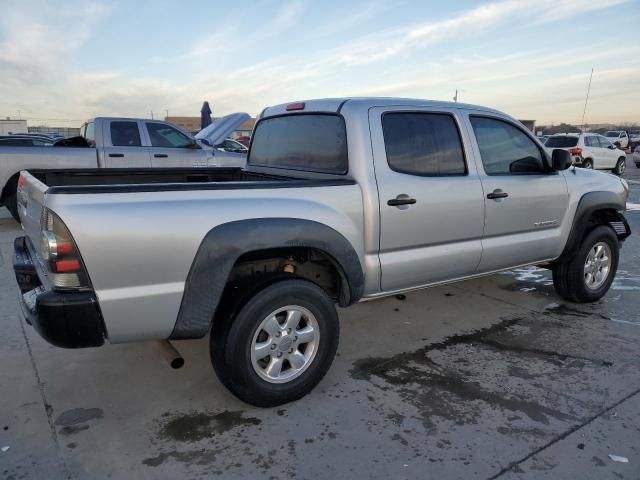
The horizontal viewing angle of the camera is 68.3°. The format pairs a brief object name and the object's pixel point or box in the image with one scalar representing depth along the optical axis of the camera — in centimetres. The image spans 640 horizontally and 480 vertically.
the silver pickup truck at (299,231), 230
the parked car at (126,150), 794
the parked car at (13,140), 1096
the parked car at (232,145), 1825
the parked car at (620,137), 3301
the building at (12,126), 4038
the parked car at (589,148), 1762
